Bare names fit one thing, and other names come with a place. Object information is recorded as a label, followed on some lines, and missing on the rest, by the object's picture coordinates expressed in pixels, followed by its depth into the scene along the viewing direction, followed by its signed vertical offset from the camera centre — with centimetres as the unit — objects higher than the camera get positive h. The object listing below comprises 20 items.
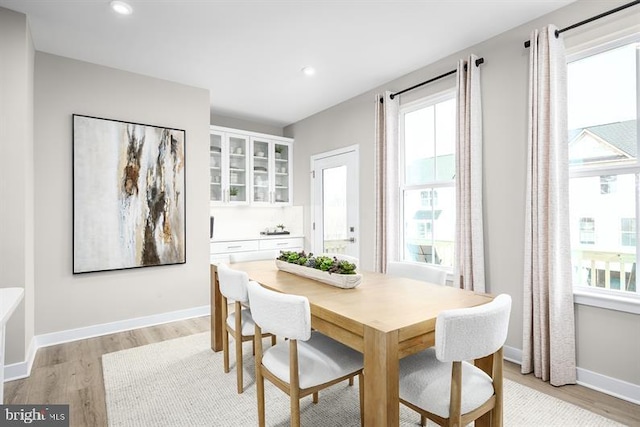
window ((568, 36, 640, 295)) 220 +33
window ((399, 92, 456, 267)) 323 +35
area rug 190 -118
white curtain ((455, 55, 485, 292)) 281 +27
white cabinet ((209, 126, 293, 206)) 462 +71
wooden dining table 123 -44
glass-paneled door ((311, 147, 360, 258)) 427 +17
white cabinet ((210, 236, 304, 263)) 429 -43
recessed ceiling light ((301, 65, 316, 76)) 339 +150
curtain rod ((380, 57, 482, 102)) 287 +130
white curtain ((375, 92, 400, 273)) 362 +31
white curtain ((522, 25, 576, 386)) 231 -9
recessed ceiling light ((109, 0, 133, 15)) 233 +150
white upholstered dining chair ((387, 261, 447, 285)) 224 -42
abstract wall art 317 +22
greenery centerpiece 193 -35
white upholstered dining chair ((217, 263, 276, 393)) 206 -62
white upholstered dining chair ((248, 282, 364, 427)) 146 -73
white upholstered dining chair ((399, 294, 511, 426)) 123 -71
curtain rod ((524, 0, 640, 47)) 207 +129
